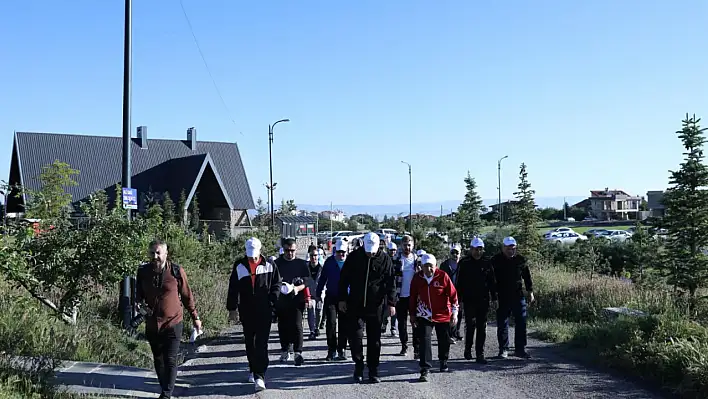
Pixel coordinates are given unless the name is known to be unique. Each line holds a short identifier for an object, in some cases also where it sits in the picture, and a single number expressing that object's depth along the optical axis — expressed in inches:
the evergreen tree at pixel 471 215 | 1170.6
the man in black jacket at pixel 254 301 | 337.1
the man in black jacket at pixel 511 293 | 415.5
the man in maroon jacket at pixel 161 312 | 306.8
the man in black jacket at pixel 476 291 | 410.9
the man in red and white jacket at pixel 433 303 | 365.7
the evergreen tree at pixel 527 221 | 966.4
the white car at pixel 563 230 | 2209.0
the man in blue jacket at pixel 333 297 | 416.2
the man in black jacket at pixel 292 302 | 405.1
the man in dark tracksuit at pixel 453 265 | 496.7
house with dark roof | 1555.1
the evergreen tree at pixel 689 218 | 578.2
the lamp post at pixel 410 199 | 2321.1
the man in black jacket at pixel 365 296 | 350.0
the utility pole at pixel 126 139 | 470.6
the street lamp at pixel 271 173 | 1505.2
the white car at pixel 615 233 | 1935.0
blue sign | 483.2
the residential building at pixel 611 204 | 4372.5
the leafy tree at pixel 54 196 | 453.1
